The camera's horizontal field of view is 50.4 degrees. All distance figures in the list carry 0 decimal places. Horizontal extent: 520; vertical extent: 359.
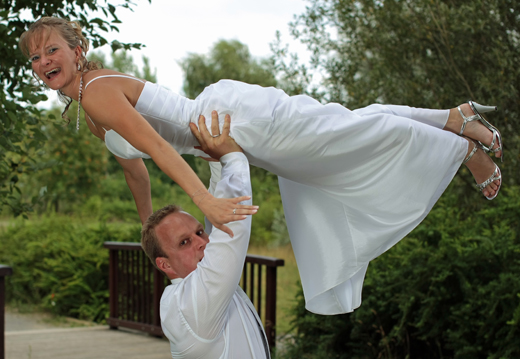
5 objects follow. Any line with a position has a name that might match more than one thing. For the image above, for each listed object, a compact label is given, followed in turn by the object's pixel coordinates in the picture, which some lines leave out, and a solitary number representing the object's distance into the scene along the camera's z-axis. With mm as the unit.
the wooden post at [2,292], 4066
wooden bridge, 5035
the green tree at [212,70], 25016
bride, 1987
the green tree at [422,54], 4848
